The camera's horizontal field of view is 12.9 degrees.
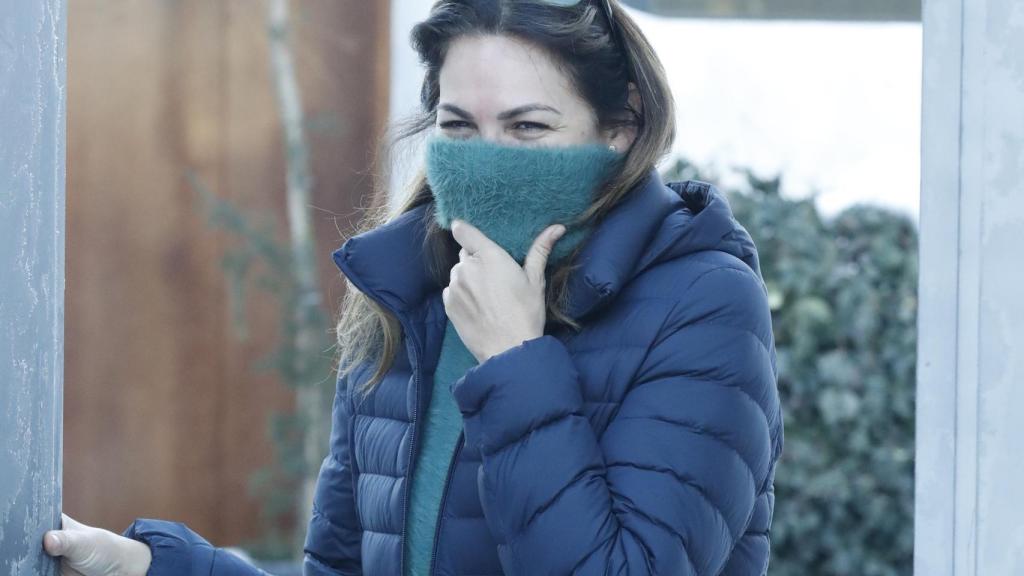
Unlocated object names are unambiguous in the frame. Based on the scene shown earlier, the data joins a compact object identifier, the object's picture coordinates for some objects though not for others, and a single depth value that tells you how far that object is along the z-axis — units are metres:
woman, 3.32
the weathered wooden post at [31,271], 3.15
